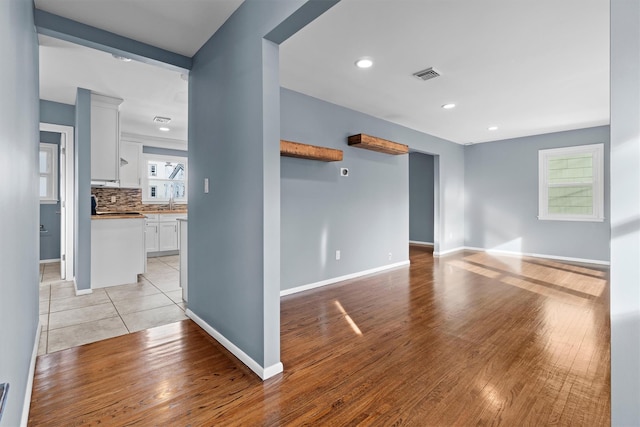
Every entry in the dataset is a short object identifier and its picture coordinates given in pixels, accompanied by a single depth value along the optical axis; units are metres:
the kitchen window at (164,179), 6.73
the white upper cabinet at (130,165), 6.12
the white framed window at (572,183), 5.55
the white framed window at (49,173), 5.62
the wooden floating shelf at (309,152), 3.43
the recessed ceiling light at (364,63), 3.01
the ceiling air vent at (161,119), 5.02
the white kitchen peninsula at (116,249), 4.01
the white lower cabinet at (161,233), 6.37
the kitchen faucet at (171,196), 7.06
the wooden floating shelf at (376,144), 4.28
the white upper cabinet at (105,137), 3.98
